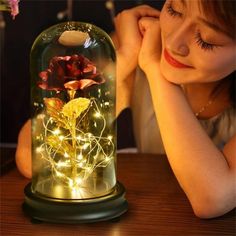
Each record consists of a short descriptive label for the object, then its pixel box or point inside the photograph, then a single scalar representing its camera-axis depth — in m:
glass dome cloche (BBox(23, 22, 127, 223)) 0.97
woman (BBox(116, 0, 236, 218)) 1.01
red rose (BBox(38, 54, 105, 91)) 1.01
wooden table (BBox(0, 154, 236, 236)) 0.92
